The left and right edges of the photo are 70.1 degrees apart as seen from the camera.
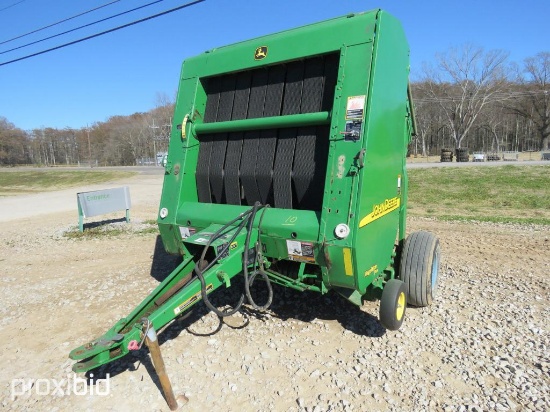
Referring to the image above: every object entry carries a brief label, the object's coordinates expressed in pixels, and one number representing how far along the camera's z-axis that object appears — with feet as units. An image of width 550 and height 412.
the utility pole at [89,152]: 269.60
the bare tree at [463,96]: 143.23
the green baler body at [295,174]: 10.53
